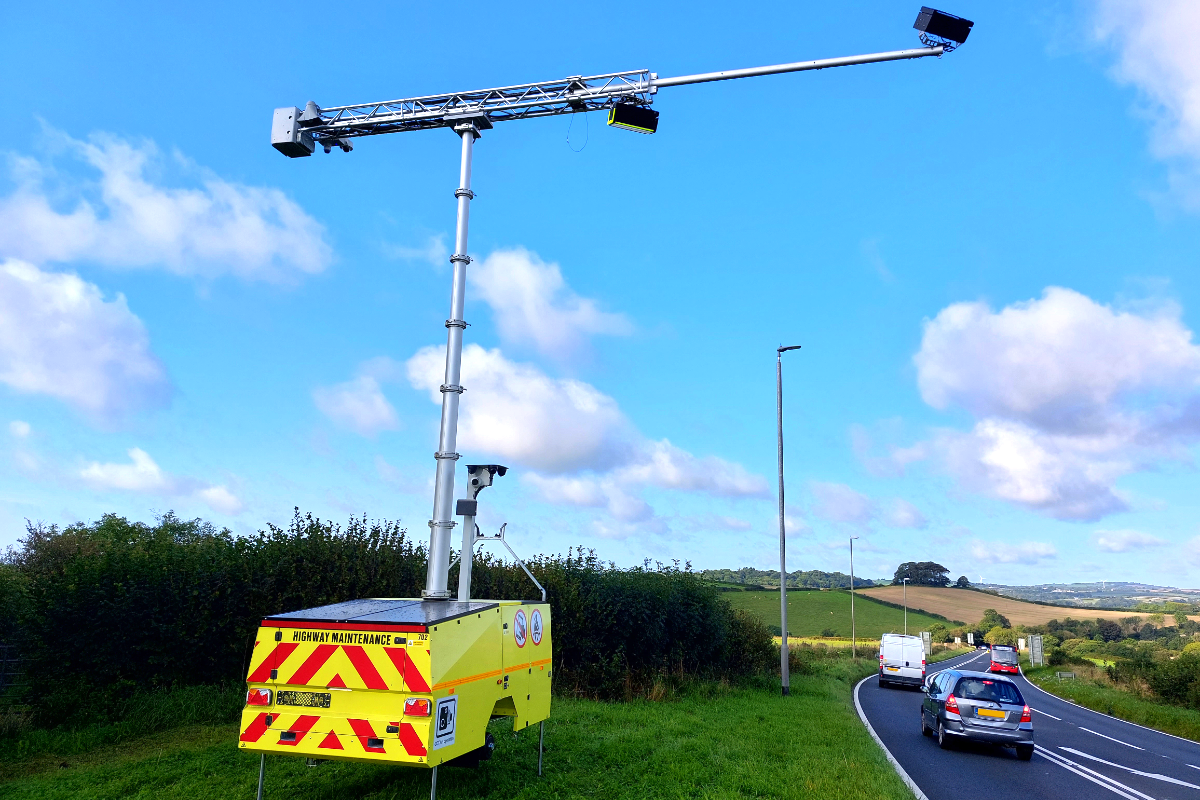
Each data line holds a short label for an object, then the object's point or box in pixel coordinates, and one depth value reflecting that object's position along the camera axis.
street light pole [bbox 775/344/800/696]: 24.37
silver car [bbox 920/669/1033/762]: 15.55
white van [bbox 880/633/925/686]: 35.59
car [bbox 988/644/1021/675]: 63.03
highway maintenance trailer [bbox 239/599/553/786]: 7.20
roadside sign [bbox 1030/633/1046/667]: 66.25
